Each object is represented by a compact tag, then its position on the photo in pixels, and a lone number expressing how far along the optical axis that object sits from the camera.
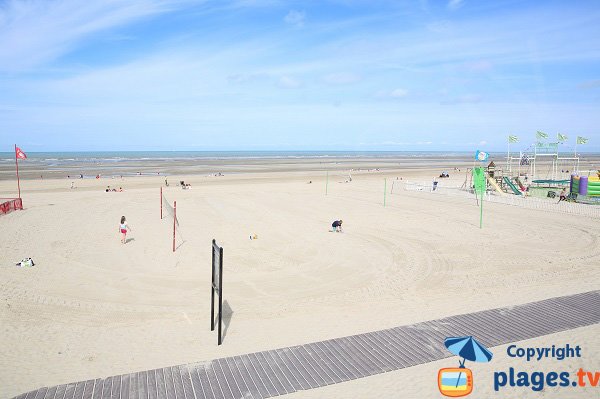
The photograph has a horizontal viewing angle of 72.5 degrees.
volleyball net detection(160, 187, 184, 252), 17.02
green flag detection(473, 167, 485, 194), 22.29
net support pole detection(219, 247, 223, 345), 8.00
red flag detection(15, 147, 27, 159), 23.87
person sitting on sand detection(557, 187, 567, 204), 30.25
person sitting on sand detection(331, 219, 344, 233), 18.84
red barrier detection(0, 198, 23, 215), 23.33
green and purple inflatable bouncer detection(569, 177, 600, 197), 29.25
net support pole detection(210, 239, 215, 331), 8.77
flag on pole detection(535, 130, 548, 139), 40.30
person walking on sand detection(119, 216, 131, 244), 16.80
